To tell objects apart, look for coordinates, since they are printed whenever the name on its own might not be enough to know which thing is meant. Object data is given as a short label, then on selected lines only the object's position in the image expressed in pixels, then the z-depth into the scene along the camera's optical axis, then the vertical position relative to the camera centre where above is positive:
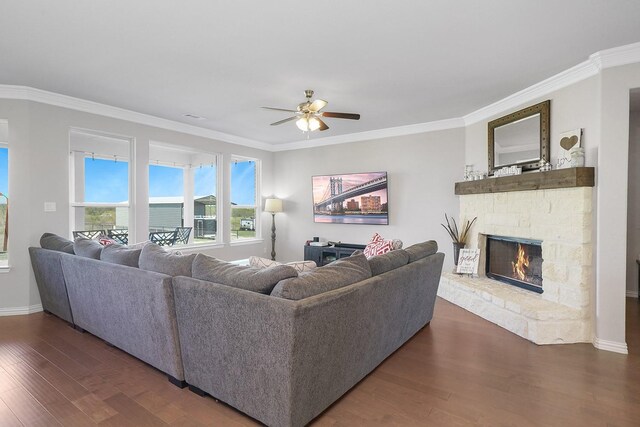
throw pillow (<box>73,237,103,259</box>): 3.11 -0.37
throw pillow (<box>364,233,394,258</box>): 3.69 -0.44
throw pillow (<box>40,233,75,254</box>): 3.57 -0.38
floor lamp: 6.75 +0.06
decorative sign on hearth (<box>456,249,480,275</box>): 4.45 -0.70
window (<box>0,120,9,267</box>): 4.01 +0.14
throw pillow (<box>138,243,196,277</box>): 2.37 -0.38
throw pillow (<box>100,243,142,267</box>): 2.73 -0.38
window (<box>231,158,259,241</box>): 6.64 +0.23
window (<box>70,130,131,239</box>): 4.79 +0.34
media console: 5.97 -0.78
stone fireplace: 3.13 -0.57
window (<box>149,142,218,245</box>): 5.82 +0.30
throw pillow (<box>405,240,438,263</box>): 3.09 -0.40
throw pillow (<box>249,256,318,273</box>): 2.40 -0.40
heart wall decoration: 3.27 +0.65
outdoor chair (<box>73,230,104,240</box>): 4.64 -0.34
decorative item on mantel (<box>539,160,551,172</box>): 3.53 +0.46
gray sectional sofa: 1.79 -0.73
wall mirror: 3.70 +0.85
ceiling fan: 3.48 +1.01
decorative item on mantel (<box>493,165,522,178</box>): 3.89 +0.46
